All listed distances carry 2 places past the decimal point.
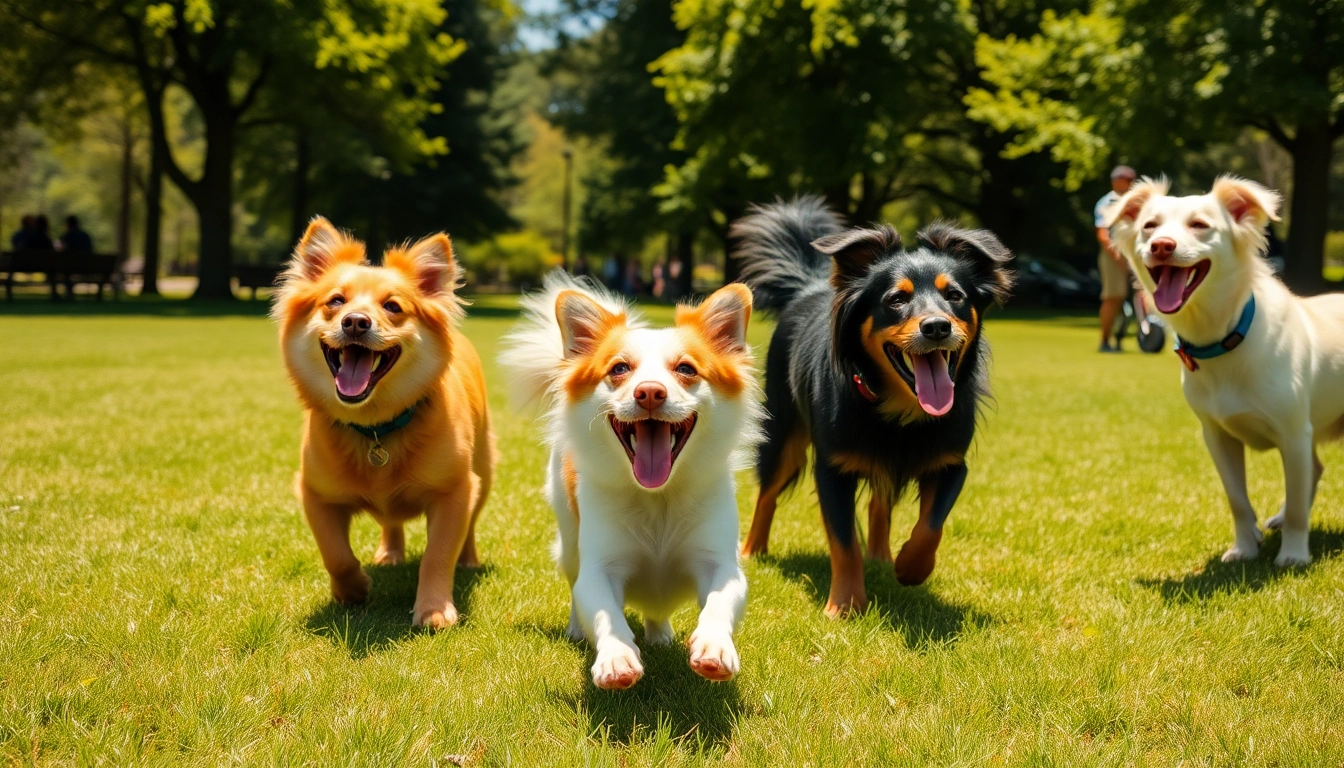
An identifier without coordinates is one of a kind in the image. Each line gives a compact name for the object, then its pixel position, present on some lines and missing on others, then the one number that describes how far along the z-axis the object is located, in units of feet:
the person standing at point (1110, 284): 51.39
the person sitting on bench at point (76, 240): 95.82
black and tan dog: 14.20
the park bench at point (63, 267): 90.12
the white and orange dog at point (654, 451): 11.34
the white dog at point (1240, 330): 16.01
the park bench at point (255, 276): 111.65
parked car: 127.13
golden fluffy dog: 14.17
